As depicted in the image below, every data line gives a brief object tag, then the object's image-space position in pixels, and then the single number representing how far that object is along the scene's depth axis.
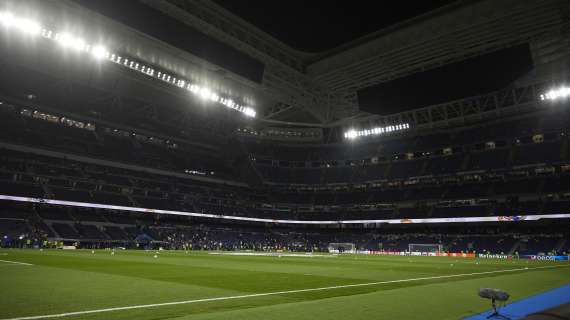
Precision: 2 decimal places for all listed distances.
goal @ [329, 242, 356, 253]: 62.44
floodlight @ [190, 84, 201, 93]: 45.69
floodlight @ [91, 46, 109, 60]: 35.84
